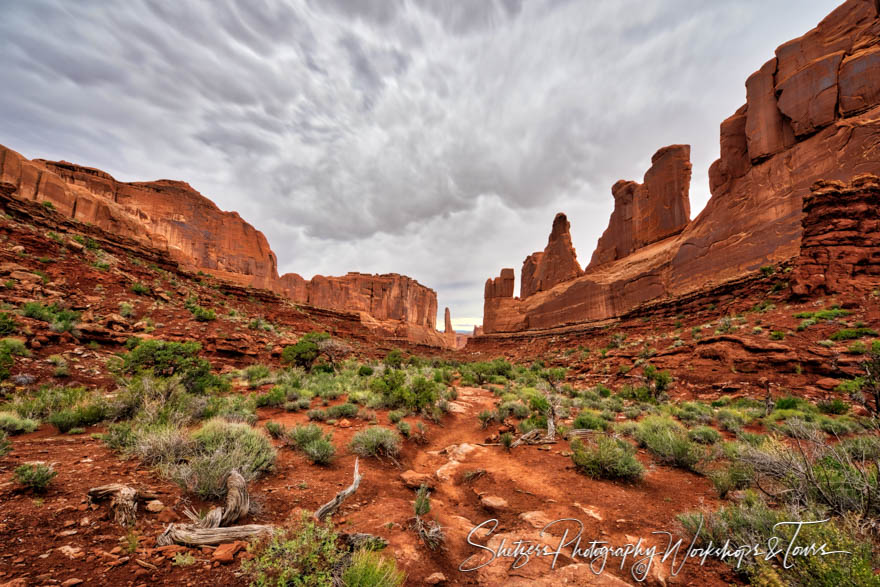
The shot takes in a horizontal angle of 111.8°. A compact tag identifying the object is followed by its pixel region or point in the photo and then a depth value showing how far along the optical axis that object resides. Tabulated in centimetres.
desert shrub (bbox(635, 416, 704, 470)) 503
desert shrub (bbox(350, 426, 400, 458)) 551
